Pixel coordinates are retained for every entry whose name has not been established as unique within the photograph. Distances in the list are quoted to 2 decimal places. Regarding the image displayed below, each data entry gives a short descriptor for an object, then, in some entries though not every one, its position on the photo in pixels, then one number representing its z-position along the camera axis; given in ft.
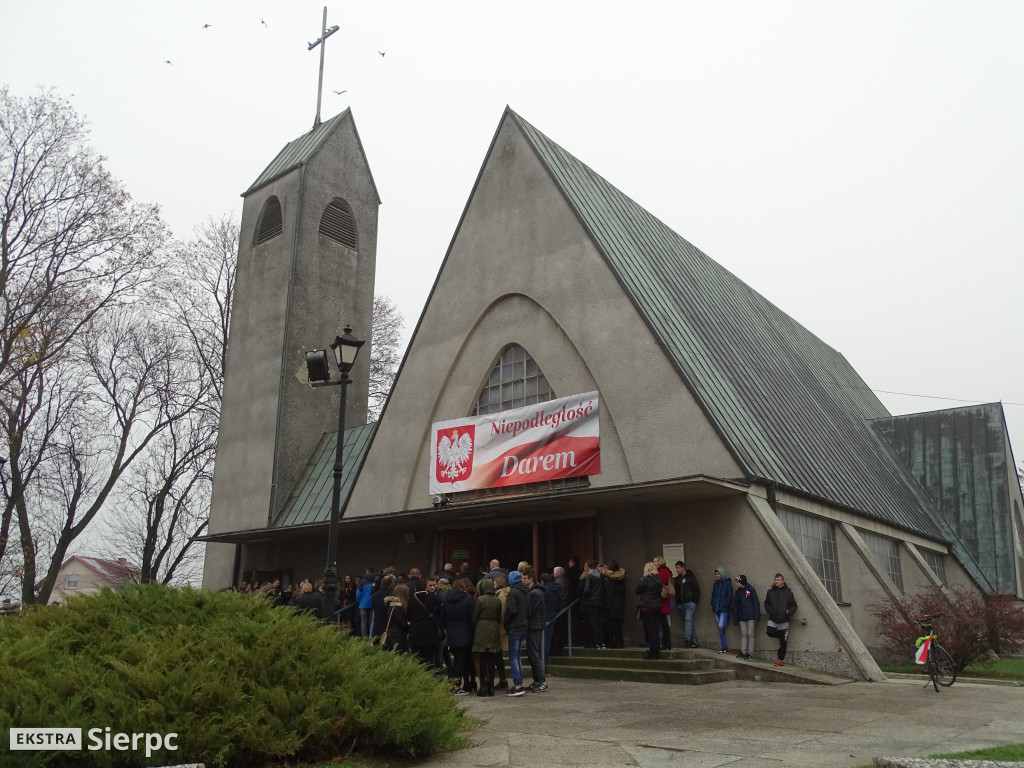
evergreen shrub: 20.18
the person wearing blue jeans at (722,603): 49.98
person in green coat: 39.63
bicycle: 40.57
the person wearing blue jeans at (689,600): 51.16
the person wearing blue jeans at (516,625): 39.63
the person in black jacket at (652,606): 45.70
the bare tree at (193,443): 105.09
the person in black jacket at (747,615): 48.00
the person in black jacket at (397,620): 40.40
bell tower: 85.35
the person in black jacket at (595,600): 50.01
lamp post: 40.52
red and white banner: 59.11
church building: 54.85
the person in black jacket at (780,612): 47.03
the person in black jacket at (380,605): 41.81
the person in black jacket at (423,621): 40.75
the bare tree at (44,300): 73.67
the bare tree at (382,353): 122.93
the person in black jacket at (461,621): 40.09
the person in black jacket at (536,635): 40.47
